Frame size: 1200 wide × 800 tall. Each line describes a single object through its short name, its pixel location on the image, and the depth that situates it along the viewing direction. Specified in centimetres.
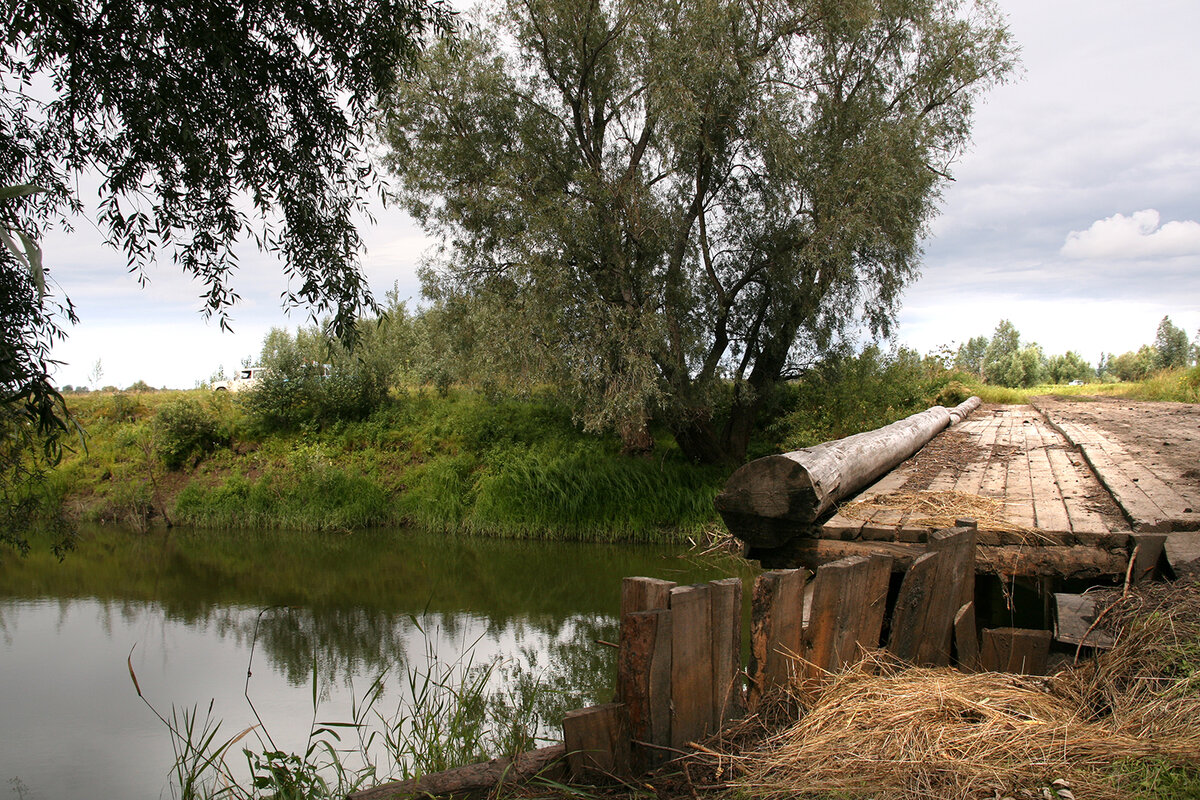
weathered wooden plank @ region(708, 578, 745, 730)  268
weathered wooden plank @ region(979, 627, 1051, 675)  286
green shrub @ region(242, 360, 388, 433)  1833
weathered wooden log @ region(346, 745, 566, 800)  237
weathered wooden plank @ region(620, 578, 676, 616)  258
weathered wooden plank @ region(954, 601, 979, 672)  318
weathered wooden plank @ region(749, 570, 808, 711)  265
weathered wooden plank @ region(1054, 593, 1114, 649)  255
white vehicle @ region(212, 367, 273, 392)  1862
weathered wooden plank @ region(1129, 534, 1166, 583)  284
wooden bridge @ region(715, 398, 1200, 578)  306
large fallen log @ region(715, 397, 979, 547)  330
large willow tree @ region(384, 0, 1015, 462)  1137
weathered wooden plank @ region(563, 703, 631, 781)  245
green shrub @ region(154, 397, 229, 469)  1742
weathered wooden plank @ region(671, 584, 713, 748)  255
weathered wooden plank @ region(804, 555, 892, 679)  273
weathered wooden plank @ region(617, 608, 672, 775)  245
